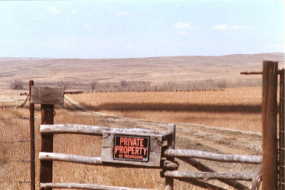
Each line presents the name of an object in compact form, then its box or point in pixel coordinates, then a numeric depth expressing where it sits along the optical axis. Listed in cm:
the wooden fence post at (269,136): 851
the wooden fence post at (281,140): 846
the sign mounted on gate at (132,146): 1111
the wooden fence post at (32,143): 1309
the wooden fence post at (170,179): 1140
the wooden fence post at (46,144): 1241
